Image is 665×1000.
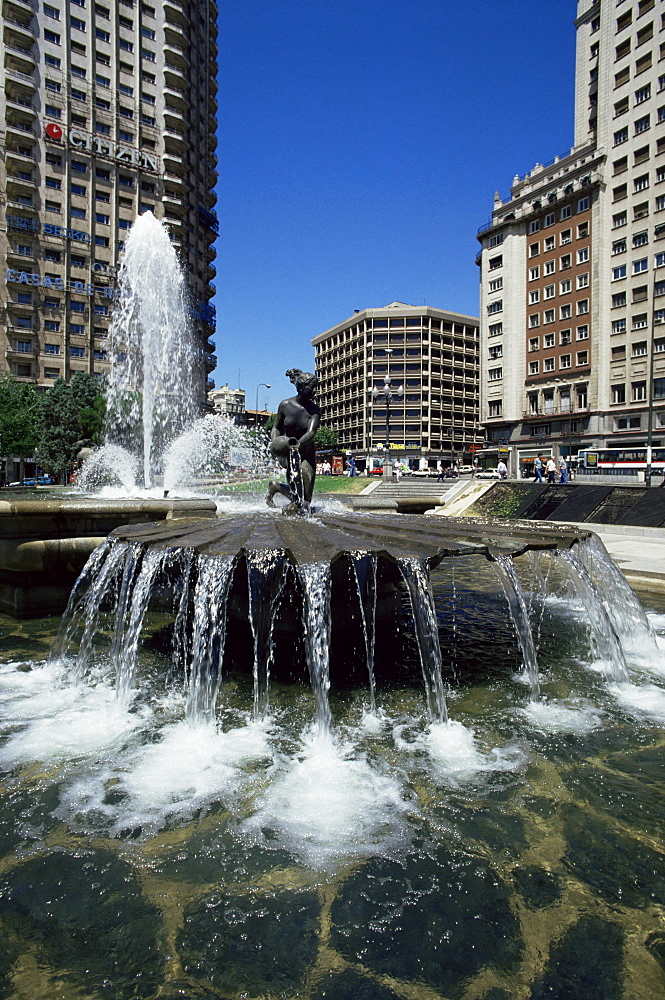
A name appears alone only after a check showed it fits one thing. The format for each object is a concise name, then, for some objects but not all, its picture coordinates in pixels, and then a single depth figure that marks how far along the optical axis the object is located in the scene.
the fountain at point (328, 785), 2.24
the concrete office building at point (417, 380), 83.44
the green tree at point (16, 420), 26.83
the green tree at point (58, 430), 39.06
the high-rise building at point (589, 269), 41.47
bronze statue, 7.72
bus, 29.02
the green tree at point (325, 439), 78.25
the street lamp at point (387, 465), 34.25
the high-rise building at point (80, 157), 46.62
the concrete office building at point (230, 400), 130.50
